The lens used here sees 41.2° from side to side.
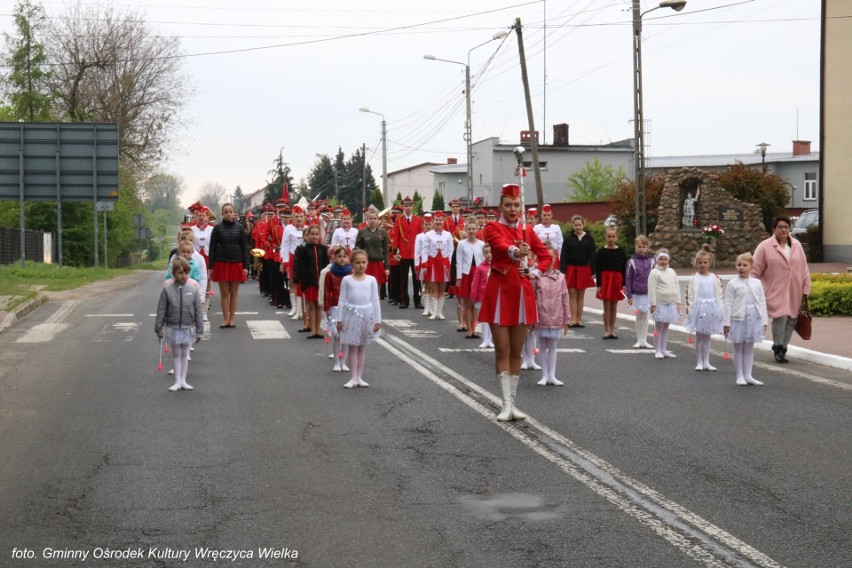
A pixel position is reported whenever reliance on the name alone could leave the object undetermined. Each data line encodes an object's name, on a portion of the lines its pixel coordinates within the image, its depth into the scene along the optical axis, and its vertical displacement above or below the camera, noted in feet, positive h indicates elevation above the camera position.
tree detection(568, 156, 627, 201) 243.25 +13.76
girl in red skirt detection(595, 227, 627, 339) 56.85 -1.66
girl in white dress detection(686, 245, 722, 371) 43.16 -2.26
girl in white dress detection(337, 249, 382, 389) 38.70 -2.28
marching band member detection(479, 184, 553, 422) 31.55 -1.46
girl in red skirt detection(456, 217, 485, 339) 58.29 -0.67
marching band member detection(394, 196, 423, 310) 78.38 +0.30
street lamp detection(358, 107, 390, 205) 203.84 +14.64
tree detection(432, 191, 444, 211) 272.51 +10.84
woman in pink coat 45.83 -1.15
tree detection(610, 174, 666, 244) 131.44 +4.87
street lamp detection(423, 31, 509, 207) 151.89 +15.36
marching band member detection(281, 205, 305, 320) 68.49 +0.52
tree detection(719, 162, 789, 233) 136.05 +6.83
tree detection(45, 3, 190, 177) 185.37 +27.34
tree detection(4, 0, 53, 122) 165.89 +26.58
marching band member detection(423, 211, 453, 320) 67.36 -0.99
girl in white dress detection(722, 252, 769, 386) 39.70 -2.48
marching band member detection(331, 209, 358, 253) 68.49 +0.76
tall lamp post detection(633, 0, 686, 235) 90.33 +9.70
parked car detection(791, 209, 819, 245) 136.48 +3.07
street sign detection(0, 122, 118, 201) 125.08 +9.62
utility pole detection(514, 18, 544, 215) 115.44 +13.95
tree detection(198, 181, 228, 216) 572.51 +25.27
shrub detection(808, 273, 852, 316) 66.59 -3.21
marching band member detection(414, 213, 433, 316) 68.44 -0.53
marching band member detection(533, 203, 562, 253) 63.21 +0.90
